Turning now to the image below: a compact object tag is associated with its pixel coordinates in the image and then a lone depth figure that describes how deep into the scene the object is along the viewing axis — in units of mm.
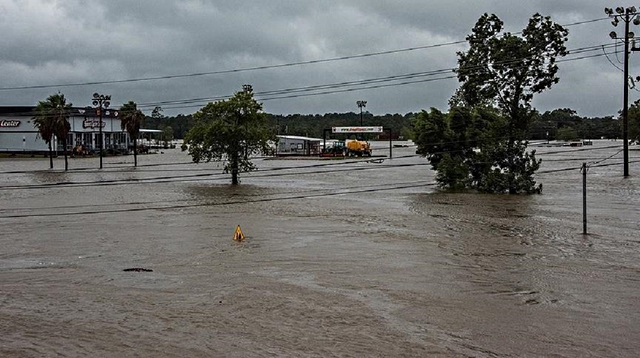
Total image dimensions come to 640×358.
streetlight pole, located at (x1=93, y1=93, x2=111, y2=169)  81438
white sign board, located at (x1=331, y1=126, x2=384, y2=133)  103875
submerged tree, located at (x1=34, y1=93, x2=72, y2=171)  78938
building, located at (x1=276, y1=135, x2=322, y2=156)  112438
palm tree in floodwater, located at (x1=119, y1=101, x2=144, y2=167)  91688
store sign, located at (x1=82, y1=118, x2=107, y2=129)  108975
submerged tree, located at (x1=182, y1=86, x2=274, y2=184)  54625
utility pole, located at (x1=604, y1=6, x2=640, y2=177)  46806
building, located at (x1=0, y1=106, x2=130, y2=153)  106688
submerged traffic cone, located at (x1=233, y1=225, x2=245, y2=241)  26833
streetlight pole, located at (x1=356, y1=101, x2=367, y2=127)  125662
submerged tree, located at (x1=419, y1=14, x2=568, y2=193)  47281
